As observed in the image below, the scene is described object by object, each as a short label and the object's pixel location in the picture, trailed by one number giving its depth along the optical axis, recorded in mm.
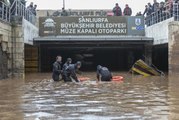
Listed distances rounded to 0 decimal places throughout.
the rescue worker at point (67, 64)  18409
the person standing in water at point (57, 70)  18950
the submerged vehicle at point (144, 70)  25469
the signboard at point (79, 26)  31078
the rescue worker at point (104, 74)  18797
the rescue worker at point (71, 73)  17938
